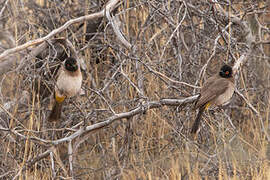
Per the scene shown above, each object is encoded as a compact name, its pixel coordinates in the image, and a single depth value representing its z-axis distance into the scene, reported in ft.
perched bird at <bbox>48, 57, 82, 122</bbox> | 31.14
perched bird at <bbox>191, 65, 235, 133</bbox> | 29.91
